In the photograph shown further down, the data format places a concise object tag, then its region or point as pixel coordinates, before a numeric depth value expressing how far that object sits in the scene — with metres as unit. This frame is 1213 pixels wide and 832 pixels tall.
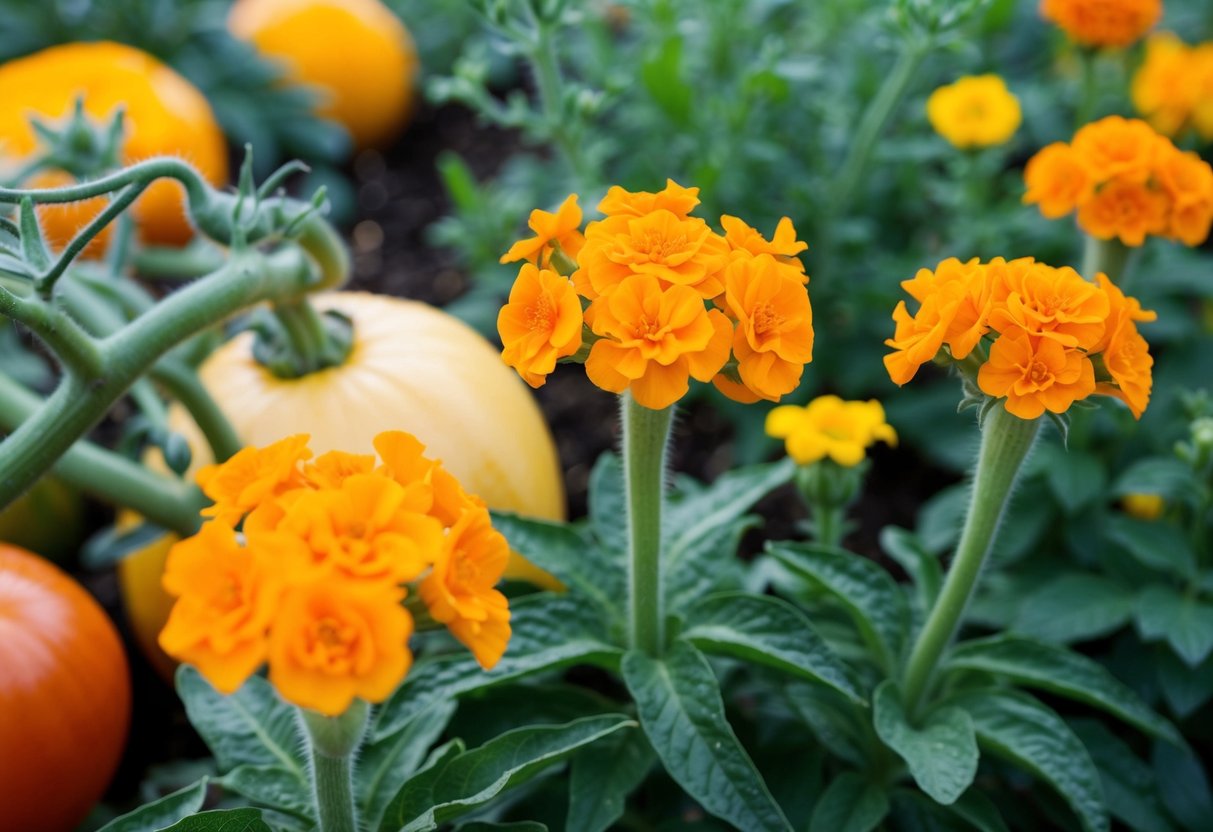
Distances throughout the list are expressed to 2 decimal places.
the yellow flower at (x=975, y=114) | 1.01
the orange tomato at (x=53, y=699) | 0.82
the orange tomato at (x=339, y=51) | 1.34
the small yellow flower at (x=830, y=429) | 0.86
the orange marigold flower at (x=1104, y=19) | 1.00
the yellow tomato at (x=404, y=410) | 0.90
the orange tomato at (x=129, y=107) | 1.14
